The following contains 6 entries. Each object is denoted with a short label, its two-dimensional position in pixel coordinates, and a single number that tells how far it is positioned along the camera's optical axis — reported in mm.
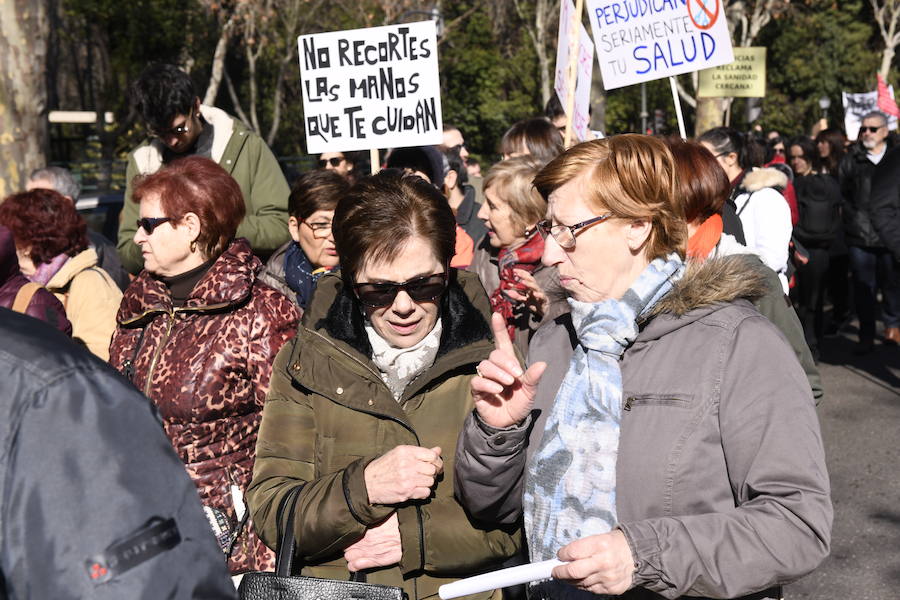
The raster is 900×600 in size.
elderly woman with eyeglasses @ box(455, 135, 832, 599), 1896
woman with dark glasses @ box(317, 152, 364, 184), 6152
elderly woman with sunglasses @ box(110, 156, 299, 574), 3102
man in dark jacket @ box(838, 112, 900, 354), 9203
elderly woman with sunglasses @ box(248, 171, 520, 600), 2406
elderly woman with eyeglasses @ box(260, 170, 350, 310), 4383
